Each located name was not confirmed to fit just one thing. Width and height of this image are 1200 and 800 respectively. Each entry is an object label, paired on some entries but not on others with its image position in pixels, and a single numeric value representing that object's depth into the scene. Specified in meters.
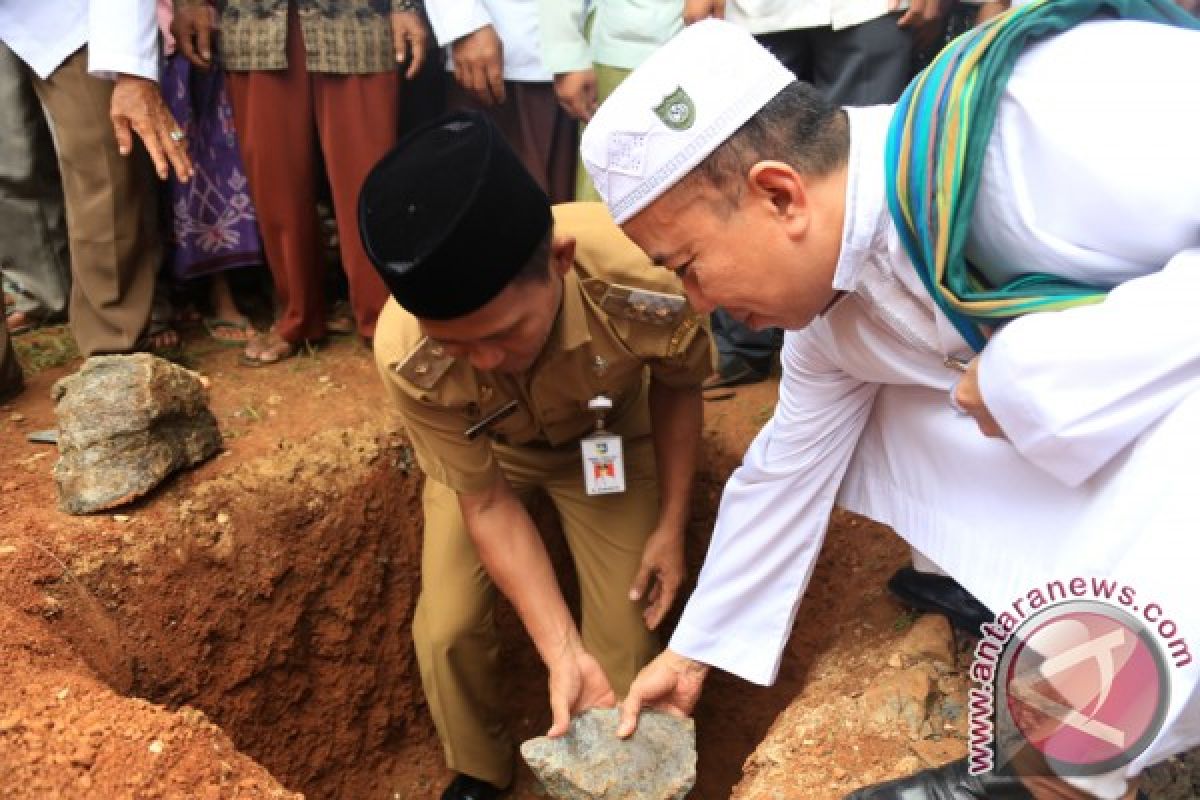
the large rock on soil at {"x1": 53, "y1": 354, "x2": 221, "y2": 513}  2.57
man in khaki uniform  1.83
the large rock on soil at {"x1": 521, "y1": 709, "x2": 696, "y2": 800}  2.02
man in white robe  1.24
